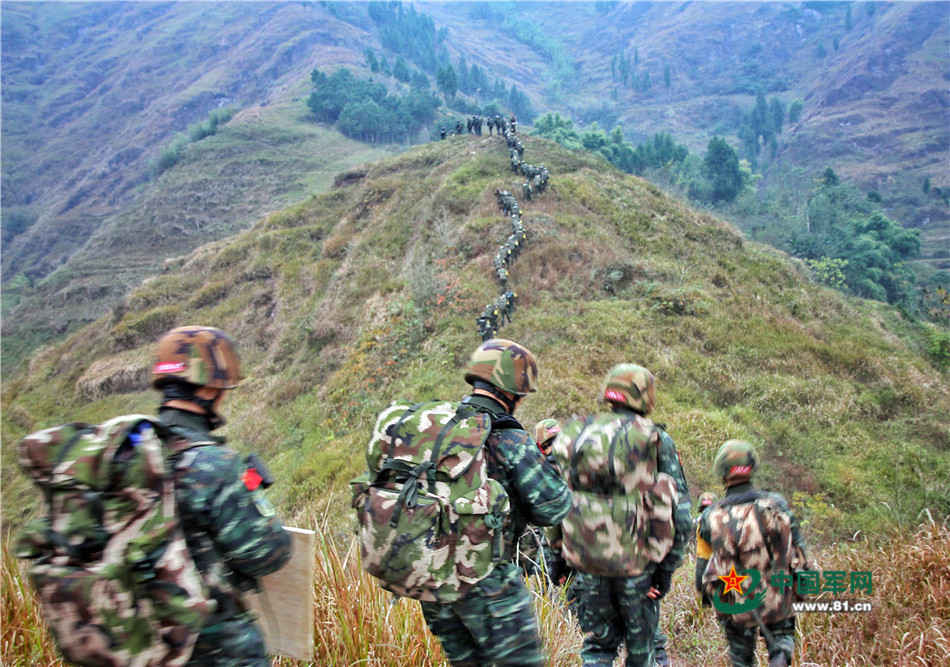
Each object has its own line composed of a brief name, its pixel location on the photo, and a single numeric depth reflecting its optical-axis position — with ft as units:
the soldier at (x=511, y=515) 5.94
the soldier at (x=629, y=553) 7.47
